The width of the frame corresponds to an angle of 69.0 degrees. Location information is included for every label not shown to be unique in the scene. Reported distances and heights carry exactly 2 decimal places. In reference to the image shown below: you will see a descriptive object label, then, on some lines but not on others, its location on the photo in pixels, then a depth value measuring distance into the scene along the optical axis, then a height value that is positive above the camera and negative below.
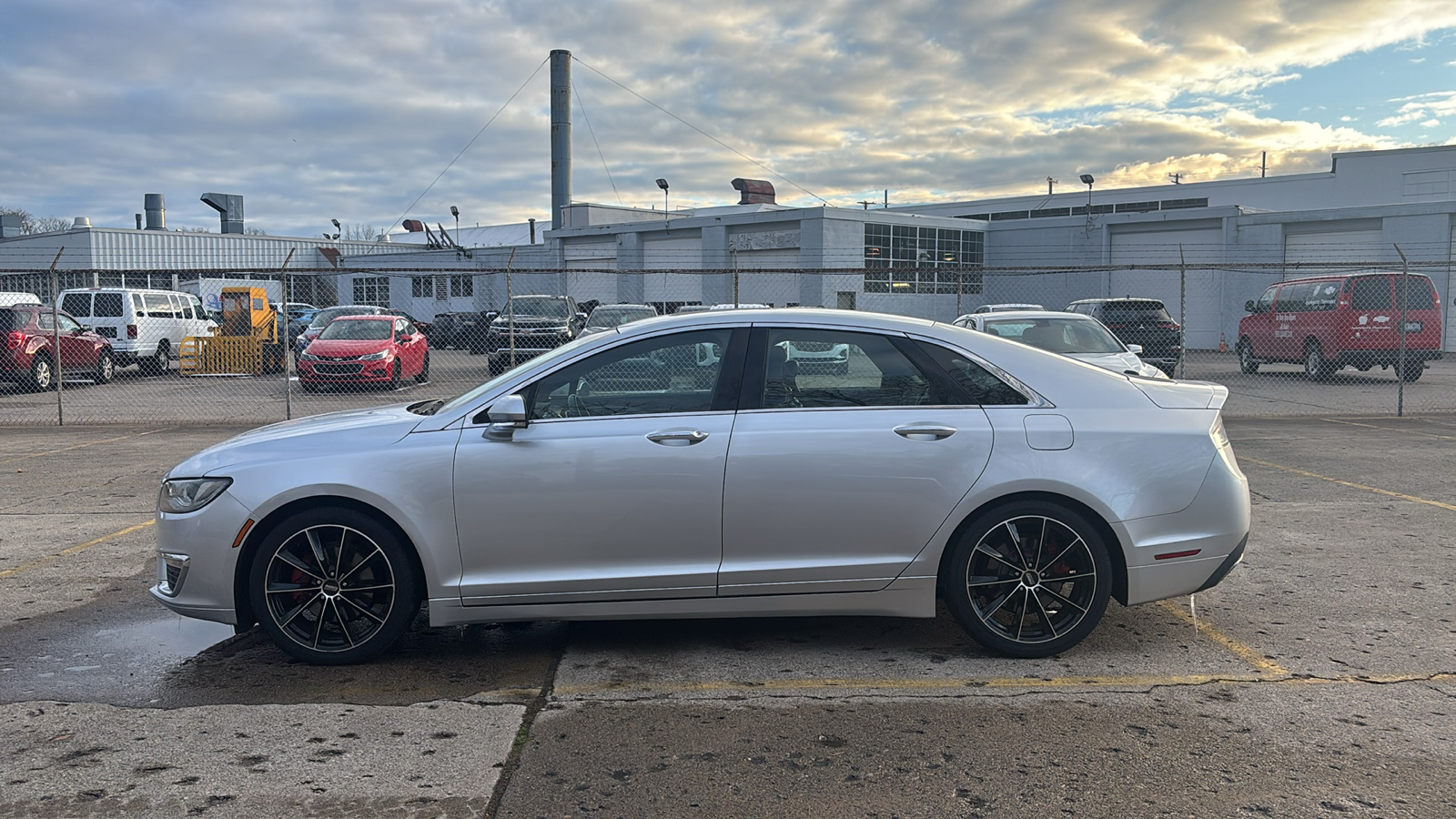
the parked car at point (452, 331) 34.97 -0.09
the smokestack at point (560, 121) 49.56 +9.84
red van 19.34 +0.09
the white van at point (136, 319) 24.70 +0.22
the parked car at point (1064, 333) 11.39 -0.05
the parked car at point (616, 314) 21.70 +0.30
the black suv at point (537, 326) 21.59 +0.06
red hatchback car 19.59 -0.49
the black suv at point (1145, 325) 19.56 +0.06
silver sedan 4.46 -0.73
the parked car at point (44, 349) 19.41 -0.41
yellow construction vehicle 24.48 -0.52
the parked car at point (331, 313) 27.76 +0.42
